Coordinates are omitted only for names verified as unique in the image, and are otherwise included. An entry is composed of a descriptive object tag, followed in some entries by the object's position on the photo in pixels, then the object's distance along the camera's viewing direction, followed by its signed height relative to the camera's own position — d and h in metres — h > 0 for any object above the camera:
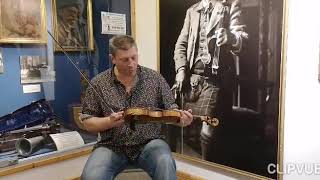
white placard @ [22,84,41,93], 2.21 -0.17
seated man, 1.69 -0.27
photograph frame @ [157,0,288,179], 1.78 -0.18
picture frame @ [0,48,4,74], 2.07 +0.00
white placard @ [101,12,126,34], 2.66 +0.34
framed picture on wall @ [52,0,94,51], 2.35 +0.30
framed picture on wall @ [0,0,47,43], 2.05 +0.29
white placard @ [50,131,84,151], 2.36 -0.57
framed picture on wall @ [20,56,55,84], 2.20 -0.04
